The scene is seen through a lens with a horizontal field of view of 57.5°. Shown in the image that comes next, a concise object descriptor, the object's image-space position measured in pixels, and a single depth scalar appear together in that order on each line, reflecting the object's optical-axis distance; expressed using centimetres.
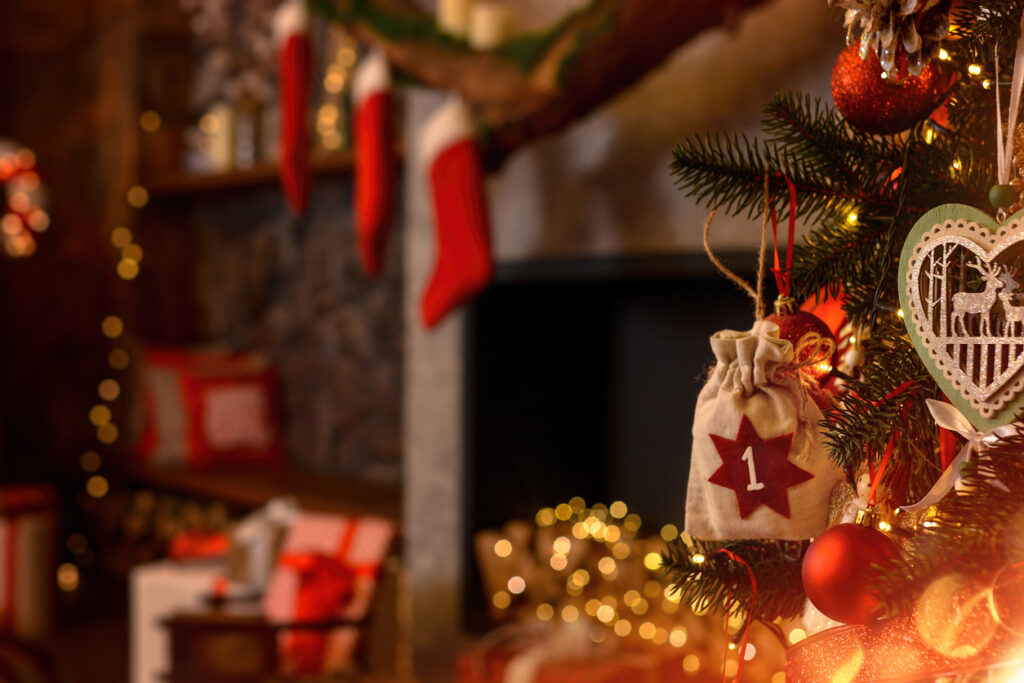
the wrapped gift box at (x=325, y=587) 220
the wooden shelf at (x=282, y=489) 290
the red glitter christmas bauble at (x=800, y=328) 64
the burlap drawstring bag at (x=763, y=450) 62
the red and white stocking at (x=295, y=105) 254
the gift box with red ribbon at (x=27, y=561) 351
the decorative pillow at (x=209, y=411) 356
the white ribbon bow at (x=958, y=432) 52
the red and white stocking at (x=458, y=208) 206
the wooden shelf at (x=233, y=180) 309
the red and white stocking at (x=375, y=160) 227
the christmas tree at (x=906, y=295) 47
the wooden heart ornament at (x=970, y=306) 50
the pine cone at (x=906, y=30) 56
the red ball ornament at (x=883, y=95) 61
